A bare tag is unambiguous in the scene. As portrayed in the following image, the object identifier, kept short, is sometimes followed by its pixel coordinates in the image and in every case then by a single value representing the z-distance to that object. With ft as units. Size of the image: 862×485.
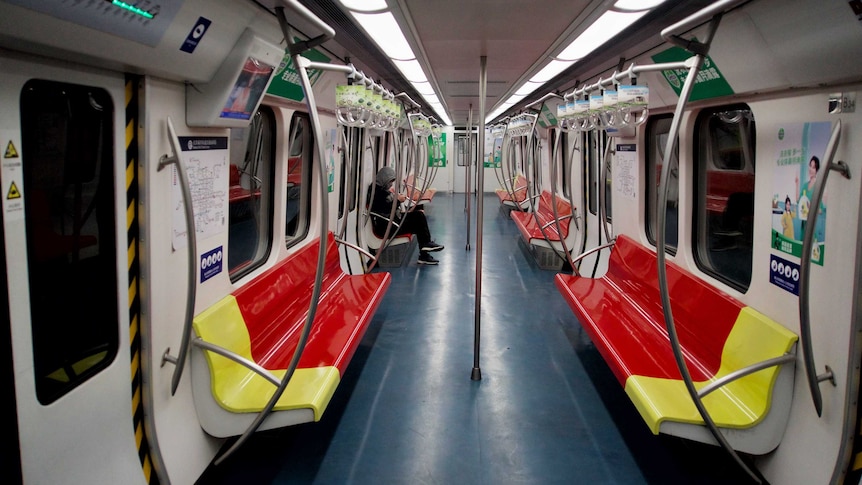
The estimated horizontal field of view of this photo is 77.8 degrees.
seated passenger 23.44
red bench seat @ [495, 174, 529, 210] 36.48
